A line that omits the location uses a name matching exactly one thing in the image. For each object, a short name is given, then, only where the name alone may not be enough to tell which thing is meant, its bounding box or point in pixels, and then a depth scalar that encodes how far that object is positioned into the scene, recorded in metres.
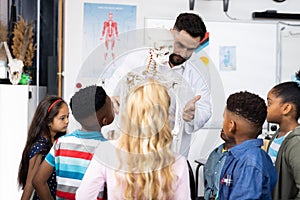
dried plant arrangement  3.45
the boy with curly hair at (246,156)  1.59
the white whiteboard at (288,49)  3.98
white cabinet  3.11
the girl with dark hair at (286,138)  1.77
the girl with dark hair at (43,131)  2.04
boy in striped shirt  1.34
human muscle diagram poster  3.66
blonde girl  1.25
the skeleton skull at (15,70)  3.20
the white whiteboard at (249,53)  3.88
